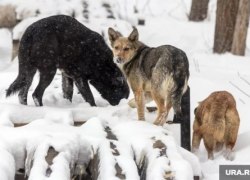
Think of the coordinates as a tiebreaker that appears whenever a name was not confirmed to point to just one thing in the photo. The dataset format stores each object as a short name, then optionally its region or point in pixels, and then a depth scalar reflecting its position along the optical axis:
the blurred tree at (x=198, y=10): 35.93
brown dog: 12.68
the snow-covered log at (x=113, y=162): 8.20
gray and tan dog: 12.16
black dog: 14.76
